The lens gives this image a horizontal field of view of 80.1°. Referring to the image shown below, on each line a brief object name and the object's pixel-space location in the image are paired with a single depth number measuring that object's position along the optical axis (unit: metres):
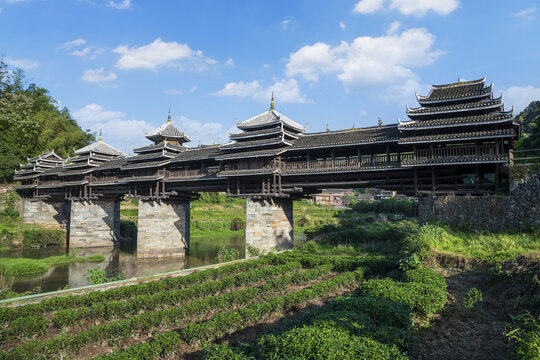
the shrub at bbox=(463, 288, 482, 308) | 8.74
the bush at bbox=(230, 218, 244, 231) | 47.16
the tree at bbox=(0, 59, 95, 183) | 42.88
